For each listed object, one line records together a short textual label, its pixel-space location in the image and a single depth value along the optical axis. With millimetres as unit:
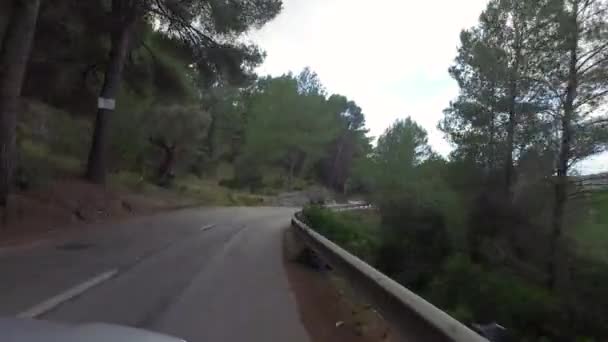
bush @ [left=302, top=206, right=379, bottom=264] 14523
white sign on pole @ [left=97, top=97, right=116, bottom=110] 21031
